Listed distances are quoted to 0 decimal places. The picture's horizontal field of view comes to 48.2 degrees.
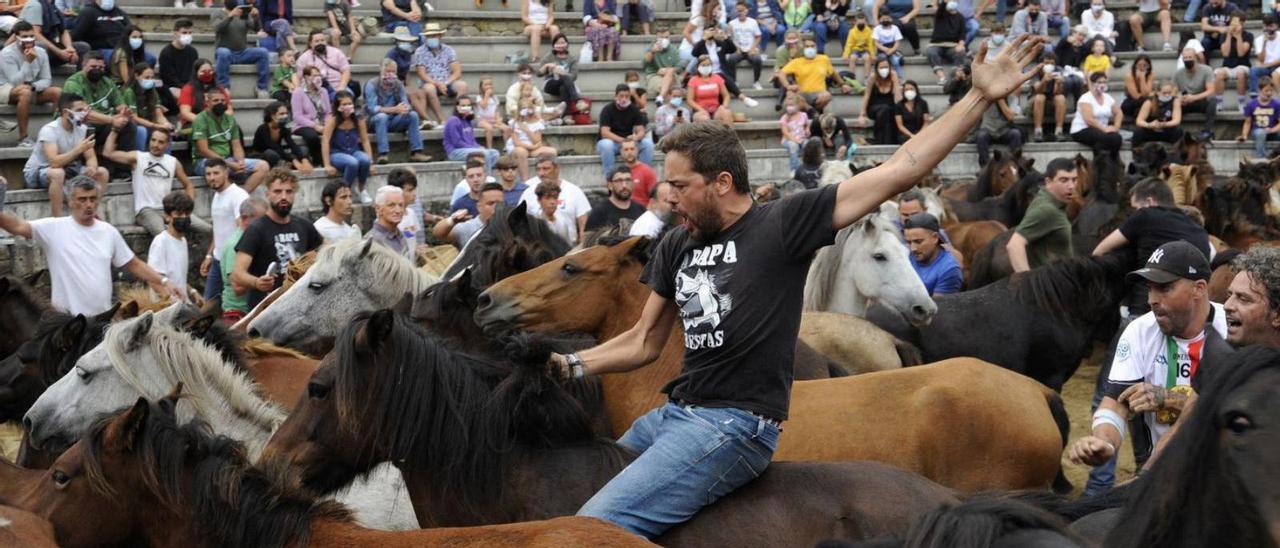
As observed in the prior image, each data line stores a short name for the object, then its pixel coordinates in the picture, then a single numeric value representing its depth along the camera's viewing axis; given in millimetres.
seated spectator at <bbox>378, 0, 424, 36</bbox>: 20812
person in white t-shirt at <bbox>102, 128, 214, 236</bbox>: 14023
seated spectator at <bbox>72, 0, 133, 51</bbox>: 16375
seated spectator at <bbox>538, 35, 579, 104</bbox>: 20297
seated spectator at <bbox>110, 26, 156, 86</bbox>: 15336
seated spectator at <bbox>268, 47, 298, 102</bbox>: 16984
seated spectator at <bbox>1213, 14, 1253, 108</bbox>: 24359
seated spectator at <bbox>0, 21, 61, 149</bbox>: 14836
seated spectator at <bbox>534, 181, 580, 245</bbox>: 11312
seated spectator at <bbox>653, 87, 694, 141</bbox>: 19719
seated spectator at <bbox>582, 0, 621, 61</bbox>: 22531
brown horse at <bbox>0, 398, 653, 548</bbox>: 3695
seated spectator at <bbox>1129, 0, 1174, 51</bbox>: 26109
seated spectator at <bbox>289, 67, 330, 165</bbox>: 16391
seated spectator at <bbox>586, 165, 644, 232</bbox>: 12805
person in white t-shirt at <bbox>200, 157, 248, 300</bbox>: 12195
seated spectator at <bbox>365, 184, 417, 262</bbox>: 9320
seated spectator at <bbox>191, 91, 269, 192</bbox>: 15070
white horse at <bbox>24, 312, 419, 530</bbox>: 5996
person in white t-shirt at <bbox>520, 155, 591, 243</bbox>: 12594
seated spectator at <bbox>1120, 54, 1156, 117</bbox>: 23078
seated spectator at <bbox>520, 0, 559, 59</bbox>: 21969
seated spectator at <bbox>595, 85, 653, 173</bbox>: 18672
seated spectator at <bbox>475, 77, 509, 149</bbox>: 18484
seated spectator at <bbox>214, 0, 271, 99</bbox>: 17484
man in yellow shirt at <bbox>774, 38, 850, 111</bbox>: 22547
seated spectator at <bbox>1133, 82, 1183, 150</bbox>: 22312
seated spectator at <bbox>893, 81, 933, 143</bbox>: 22031
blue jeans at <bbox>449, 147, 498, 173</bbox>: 17297
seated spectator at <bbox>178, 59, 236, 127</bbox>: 15805
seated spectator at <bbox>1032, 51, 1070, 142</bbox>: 22938
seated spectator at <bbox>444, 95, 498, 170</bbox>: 17750
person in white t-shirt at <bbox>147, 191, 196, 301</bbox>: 10680
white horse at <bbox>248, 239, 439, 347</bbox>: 7582
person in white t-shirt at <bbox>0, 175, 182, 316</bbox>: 9859
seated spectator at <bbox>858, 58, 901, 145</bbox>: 21953
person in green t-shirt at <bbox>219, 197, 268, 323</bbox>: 9539
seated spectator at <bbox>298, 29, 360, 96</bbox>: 17438
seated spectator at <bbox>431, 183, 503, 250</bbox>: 10523
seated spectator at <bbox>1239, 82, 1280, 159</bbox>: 22761
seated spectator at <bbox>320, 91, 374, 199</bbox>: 16188
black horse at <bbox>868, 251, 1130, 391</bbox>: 9359
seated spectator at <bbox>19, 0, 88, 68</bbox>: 15672
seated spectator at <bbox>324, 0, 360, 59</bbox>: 19828
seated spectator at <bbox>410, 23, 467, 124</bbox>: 19094
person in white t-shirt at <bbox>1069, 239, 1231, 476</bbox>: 5410
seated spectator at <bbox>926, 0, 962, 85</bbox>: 24953
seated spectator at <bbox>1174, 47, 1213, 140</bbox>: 23375
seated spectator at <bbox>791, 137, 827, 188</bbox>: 16453
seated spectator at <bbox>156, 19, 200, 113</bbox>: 16469
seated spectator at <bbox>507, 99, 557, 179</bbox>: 18125
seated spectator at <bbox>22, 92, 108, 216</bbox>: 13523
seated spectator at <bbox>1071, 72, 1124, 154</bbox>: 21891
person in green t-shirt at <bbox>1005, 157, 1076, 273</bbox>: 10773
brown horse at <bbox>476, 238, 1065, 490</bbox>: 5754
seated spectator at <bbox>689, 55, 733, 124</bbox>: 20516
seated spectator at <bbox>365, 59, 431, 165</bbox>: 17859
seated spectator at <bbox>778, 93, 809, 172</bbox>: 21047
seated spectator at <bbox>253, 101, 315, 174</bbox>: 15891
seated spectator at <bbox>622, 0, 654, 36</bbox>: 24078
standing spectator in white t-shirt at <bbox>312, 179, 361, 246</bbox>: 9805
